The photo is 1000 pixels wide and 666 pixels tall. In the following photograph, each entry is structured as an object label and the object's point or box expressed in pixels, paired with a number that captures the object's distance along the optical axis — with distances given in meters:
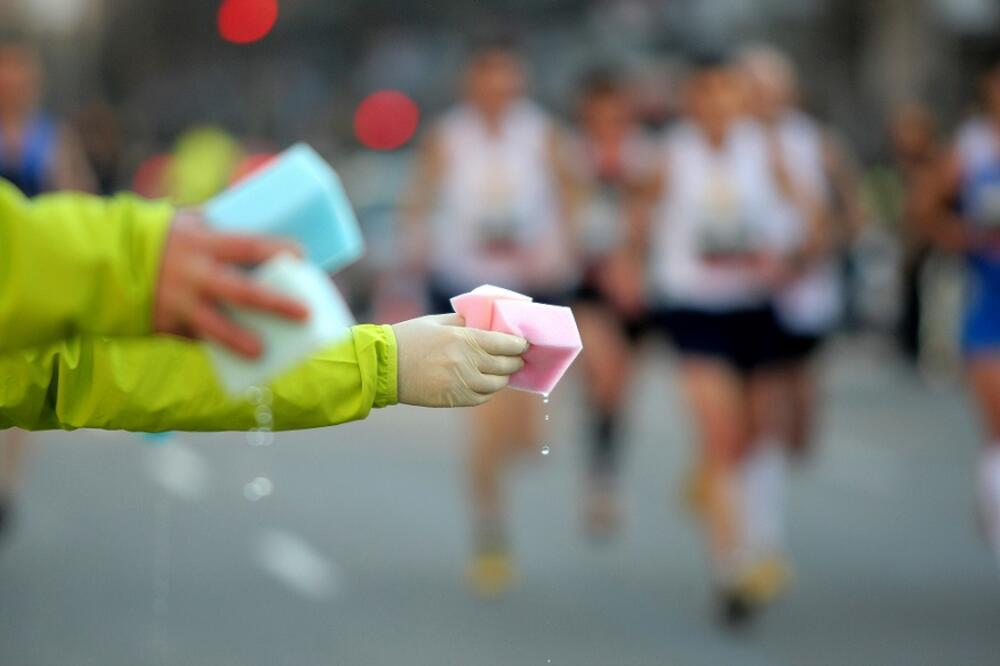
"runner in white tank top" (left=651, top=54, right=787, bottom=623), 17.31
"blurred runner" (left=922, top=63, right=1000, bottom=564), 15.26
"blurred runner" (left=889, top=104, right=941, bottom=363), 33.00
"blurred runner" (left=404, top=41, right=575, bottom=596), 18.36
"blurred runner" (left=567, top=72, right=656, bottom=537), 20.14
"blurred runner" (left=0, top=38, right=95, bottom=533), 20.17
